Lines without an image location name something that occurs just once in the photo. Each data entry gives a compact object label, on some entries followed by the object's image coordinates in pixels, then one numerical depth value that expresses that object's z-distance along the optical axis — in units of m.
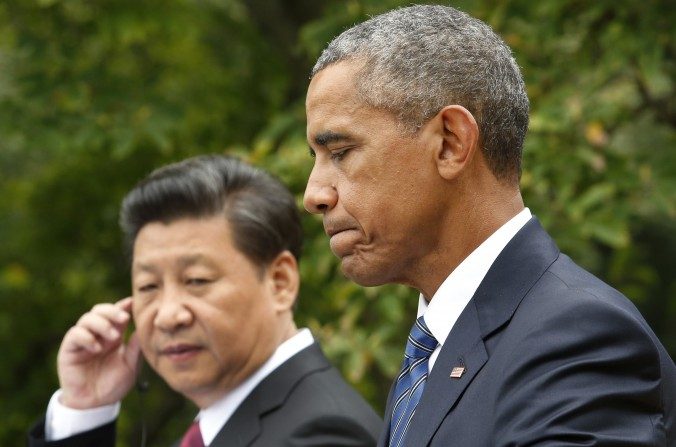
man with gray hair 4.03
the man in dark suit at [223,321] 6.69
